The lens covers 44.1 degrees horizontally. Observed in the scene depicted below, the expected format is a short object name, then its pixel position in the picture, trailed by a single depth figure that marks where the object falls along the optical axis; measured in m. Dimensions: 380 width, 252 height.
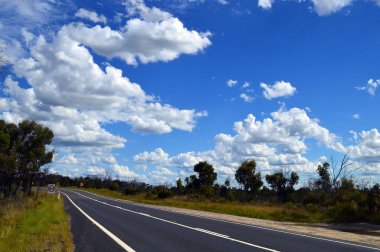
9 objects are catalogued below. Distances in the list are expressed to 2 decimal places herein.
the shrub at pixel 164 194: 67.12
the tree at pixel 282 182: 67.25
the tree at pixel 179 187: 81.90
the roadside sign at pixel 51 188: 49.29
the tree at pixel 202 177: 73.12
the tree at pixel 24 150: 63.50
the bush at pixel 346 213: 27.81
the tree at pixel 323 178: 51.02
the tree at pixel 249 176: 64.12
